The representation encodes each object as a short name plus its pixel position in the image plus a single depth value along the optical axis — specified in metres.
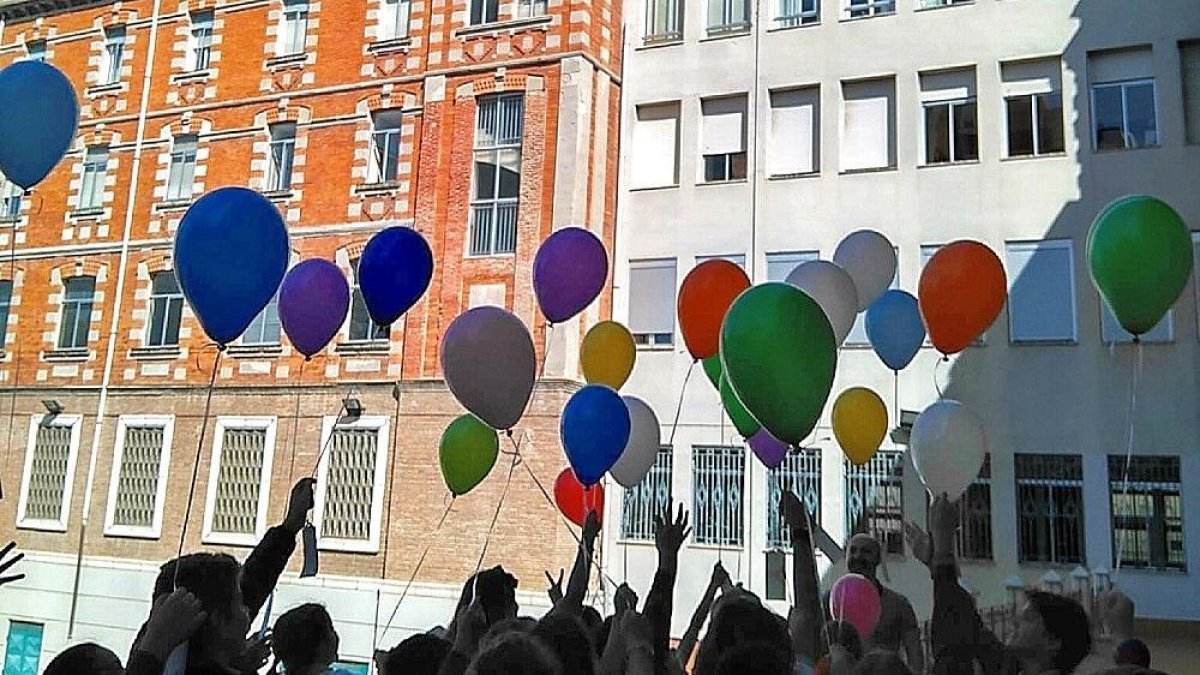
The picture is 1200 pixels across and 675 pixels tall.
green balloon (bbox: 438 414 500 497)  7.47
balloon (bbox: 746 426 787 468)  6.89
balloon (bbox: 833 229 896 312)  7.31
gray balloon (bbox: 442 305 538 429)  6.09
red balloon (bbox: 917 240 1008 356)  5.96
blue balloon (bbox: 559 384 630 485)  6.27
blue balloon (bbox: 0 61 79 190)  5.38
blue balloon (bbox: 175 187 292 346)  4.99
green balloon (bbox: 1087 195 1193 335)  5.28
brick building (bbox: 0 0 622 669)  14.27
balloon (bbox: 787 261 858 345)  6.54
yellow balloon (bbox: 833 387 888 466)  6.74
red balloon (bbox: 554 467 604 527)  8.42
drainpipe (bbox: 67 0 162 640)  16.50
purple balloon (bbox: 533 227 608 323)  7.36
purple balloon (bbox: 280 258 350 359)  6.92
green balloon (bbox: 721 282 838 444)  4.33
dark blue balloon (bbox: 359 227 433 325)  6.99
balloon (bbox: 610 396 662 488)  7.36
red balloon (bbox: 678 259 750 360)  6.92
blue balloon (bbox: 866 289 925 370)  7.41
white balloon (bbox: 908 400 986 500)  5.74
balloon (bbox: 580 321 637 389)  7.95
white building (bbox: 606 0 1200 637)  12.02
